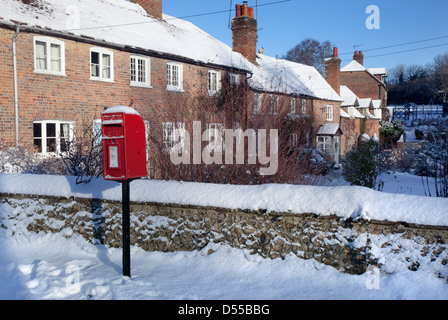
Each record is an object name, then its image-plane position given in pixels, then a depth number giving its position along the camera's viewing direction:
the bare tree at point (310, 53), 52.81
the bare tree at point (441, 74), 52.12
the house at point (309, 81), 24.56
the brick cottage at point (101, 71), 7.39
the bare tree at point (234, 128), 6.65
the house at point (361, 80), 48.19
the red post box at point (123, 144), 4.49
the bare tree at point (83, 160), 7.45
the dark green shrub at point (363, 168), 11.02
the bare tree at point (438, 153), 7.43
